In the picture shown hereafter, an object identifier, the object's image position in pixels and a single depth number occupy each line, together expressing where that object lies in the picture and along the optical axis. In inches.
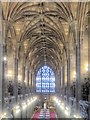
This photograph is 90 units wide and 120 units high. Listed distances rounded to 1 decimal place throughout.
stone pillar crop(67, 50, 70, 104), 722.1
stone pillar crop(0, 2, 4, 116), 560.8
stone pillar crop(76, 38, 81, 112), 546.2
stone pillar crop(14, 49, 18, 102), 747.1
